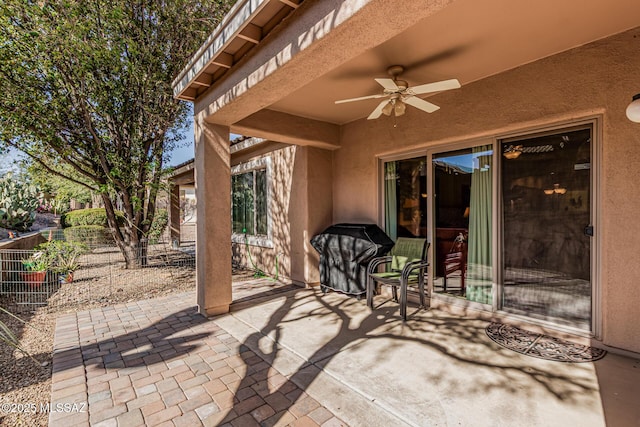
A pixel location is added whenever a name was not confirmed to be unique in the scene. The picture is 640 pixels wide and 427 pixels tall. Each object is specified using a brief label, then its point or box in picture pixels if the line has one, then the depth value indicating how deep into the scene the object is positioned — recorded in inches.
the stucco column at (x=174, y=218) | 539.2
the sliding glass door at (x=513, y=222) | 139.9
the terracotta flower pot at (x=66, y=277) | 243.9
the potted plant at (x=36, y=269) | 216.3
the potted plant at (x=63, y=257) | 244.2
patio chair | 166.7
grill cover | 198.4
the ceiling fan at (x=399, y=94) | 130.3
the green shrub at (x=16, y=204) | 309.0
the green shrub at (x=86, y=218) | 579.5
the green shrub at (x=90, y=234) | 350.6
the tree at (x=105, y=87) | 217.8
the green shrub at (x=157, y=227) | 309.6
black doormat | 124.0
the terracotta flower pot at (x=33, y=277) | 215.7
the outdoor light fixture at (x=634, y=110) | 106.1
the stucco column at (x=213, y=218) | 177.5
